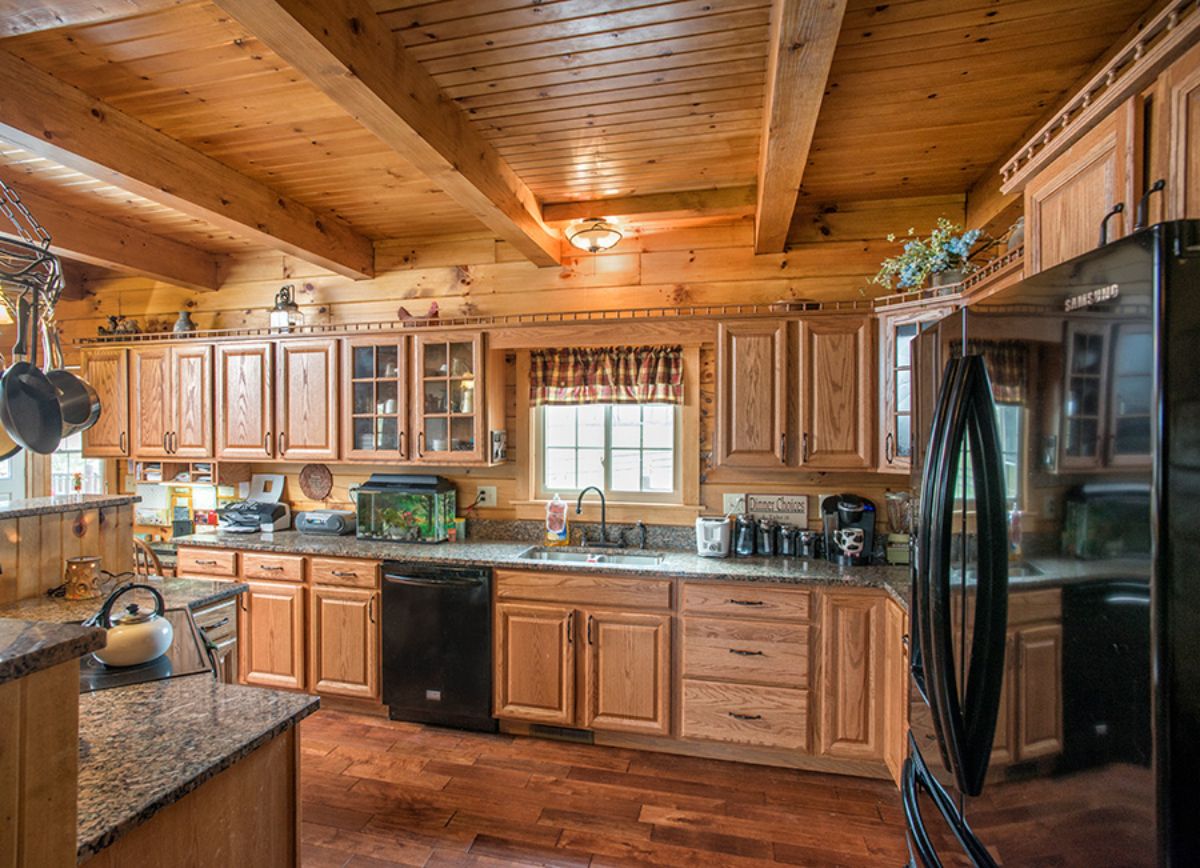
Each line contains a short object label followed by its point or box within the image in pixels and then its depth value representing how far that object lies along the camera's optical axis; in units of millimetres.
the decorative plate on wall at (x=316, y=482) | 3736
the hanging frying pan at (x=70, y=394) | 1772
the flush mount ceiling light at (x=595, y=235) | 2799
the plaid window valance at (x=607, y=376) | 3158
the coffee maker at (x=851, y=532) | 2779
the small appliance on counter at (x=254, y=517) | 3543
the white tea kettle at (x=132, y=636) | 1572
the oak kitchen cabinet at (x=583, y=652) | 2717
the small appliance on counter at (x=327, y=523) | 3490
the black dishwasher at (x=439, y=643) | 2879
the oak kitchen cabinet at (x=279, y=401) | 3402
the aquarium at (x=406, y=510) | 3295
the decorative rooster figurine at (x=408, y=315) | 3381
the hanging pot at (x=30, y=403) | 1493
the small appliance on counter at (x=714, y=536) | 2953
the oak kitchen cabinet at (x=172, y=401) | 3600
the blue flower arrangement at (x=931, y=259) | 2381
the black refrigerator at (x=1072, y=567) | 680
